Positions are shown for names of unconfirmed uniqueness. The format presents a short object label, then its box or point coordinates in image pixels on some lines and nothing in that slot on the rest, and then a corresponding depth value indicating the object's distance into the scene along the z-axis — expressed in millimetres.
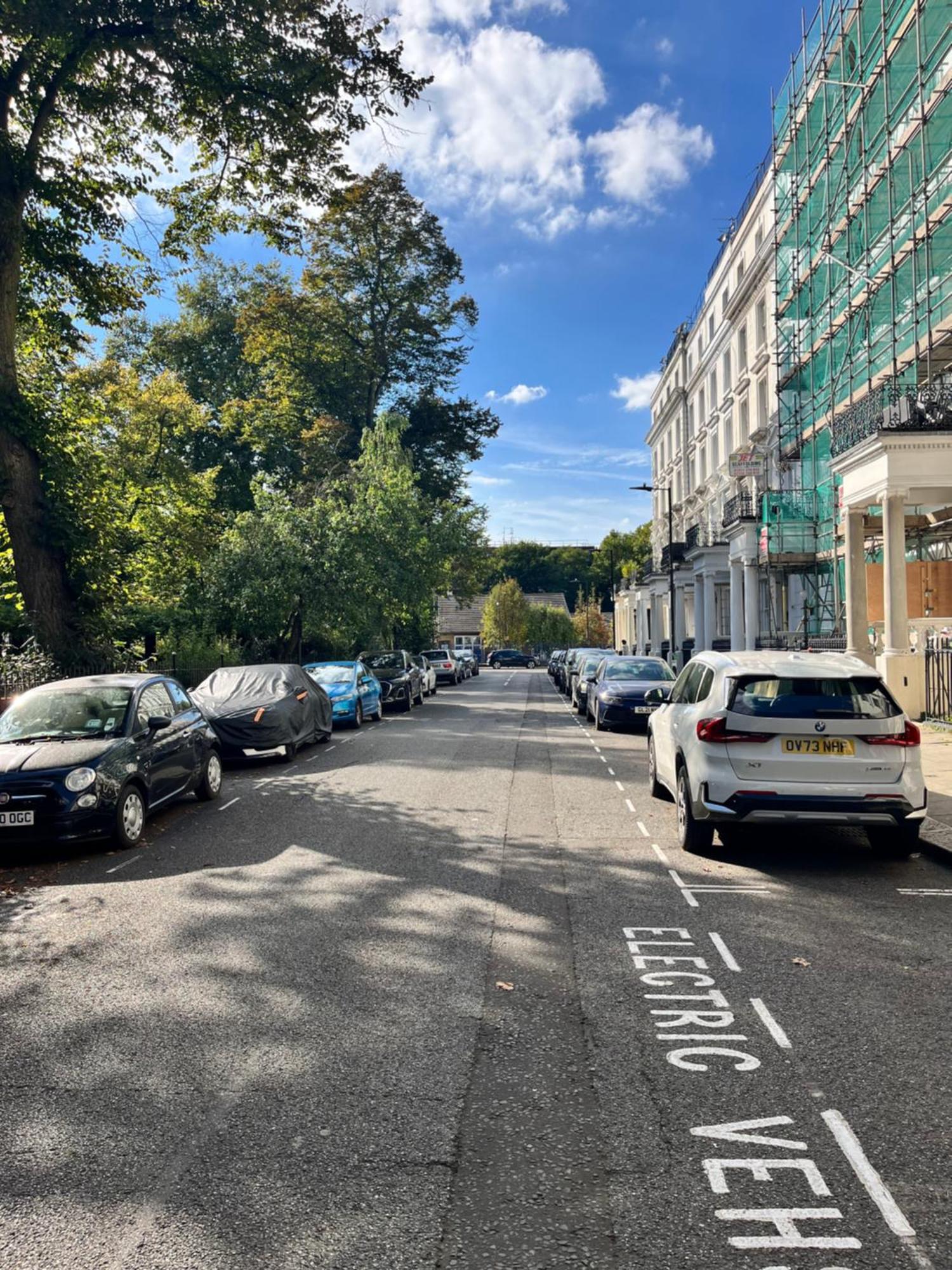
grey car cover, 15430
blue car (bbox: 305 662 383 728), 21875
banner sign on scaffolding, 37688
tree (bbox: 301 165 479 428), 45094
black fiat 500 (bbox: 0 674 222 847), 8531
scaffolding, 20922
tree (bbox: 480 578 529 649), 99625
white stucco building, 35938
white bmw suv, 7812
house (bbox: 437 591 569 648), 108625
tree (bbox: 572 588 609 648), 104188
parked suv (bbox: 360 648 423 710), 27219
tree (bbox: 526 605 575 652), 105688
